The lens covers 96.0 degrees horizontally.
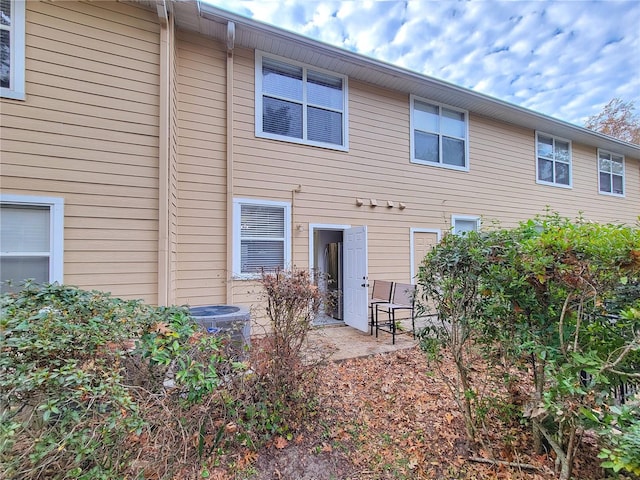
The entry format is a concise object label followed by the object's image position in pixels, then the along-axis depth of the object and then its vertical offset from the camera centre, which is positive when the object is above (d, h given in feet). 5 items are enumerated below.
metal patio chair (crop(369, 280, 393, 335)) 19.53 -3.43
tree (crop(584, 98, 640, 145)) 55.16 +24.71
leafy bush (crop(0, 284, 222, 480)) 5.63 -2.86
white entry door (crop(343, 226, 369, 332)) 19.10 -2.31
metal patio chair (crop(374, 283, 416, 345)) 17.49 -3.67
